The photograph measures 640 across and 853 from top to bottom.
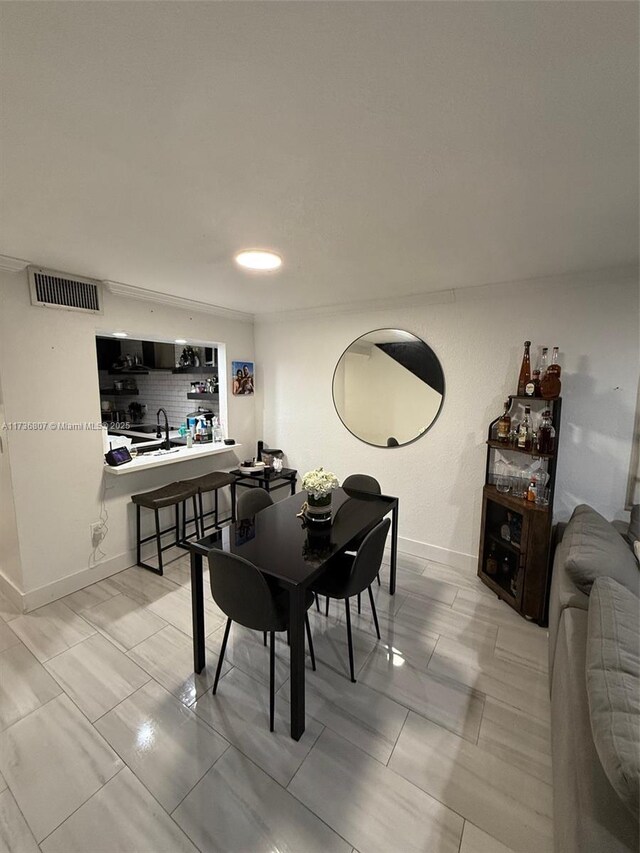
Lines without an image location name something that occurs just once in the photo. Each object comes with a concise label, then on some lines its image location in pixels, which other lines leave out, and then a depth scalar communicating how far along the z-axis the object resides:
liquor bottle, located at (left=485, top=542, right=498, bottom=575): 2.65
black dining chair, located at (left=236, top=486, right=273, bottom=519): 2.39
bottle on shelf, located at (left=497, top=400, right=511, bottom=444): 2.53
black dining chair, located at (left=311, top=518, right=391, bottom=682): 1.75
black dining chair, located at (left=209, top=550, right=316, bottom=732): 1.47
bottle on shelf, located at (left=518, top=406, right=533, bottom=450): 2.40
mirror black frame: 2.96
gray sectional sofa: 0.82
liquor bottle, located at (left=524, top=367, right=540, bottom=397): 2.35
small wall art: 3.82
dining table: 1.51
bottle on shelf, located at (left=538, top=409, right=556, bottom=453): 2.26
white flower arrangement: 2.05
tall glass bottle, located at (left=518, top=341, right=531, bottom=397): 2.42
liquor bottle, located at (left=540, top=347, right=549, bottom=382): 2.38
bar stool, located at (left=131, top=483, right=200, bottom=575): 2.79
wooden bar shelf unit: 2.23
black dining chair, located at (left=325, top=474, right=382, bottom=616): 2.82
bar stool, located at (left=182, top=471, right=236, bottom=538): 3.23
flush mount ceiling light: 1.97
